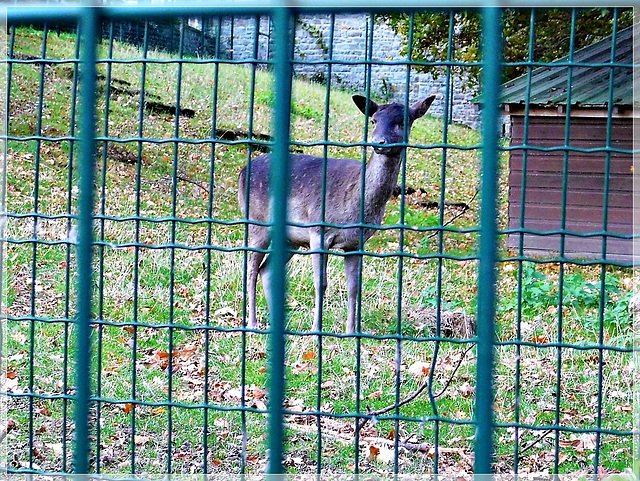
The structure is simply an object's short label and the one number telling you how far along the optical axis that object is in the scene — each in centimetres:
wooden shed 2075
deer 1410
